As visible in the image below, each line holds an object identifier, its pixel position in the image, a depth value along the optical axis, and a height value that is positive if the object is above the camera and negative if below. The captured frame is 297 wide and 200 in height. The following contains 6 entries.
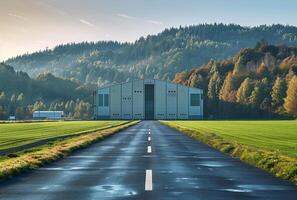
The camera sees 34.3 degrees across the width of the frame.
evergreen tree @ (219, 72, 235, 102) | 188.75 +8.65
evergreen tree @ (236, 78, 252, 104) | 177.56 +7.89
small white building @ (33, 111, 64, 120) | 193.85 -1.13
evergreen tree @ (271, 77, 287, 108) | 162.88 +7.10
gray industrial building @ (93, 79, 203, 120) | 153.88 +4.06
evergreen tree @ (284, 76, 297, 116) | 145.66 +4.21
